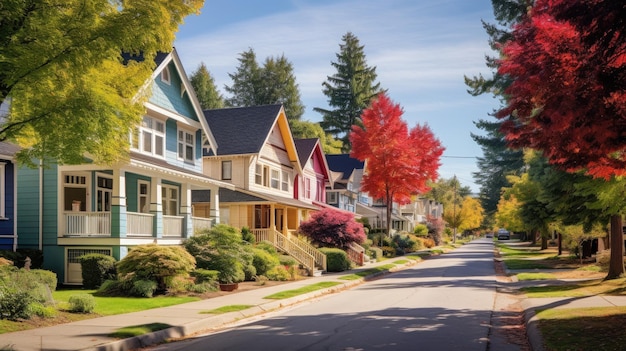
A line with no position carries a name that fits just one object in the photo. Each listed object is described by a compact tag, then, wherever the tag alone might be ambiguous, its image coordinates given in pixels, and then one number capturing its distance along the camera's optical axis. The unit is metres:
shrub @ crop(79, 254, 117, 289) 19.94
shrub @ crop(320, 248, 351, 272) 32.91
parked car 109.56
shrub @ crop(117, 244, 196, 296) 18.77
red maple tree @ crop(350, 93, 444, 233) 50.28
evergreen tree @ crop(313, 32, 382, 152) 90.50
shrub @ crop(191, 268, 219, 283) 20.58
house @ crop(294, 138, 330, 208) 43.94
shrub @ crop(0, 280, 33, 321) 12.30
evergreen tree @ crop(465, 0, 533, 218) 41.03
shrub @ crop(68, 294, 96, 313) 14.01
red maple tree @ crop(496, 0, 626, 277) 8.54
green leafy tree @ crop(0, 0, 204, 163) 9.81
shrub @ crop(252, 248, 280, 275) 26.25
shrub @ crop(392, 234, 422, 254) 56.46
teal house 21.44
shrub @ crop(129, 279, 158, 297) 18.05
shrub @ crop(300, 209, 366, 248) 35.28
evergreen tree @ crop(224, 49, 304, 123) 84.38
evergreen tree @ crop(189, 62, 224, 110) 77.31
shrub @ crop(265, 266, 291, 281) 26.22
